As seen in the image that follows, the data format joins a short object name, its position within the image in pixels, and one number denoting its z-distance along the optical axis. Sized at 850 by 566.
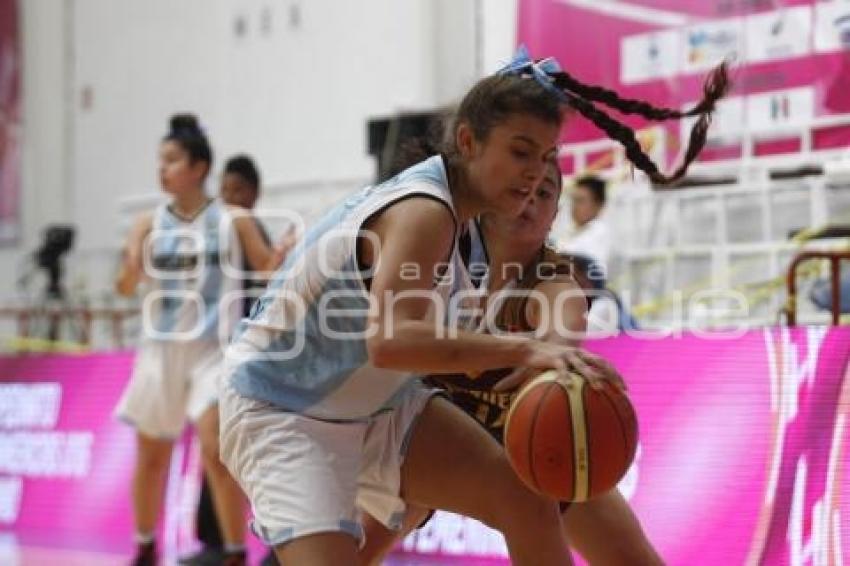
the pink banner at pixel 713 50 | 12.83
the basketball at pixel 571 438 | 5.24
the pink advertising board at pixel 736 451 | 8.44
